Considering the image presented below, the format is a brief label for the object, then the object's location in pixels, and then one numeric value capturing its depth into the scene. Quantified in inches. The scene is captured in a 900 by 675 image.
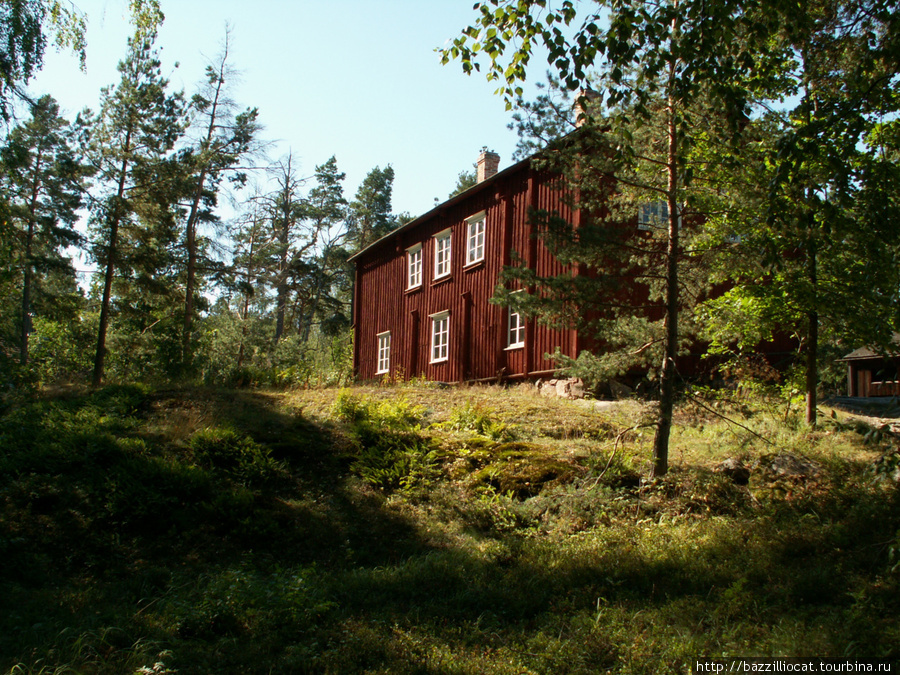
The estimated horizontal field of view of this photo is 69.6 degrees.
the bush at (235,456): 377.1
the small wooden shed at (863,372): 872.3
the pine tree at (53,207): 721.6
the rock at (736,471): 343.9
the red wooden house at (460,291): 704.4
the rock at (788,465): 329.7
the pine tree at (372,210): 1721.2
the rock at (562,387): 622.2
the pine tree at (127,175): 754.8
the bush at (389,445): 387.5
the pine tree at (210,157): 984.9
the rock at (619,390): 616.7
